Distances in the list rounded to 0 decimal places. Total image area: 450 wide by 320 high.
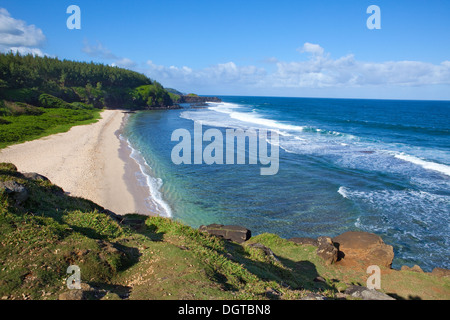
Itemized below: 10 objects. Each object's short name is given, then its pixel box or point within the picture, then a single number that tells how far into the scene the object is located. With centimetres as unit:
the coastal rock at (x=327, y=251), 1282
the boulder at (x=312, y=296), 684
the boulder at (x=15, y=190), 876
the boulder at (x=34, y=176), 1246
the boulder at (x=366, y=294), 749
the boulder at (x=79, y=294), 554
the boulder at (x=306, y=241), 1415
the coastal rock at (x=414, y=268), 1236
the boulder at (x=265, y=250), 1128
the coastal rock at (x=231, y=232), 1404
